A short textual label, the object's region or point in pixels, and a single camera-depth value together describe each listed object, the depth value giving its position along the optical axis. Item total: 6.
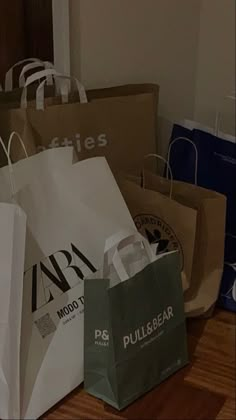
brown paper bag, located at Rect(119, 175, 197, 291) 1.43
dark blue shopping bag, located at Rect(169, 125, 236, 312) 1.62
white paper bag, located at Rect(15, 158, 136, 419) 1.25
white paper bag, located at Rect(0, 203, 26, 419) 1.19
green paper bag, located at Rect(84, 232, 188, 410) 1.25
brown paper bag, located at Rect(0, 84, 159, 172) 1.38
